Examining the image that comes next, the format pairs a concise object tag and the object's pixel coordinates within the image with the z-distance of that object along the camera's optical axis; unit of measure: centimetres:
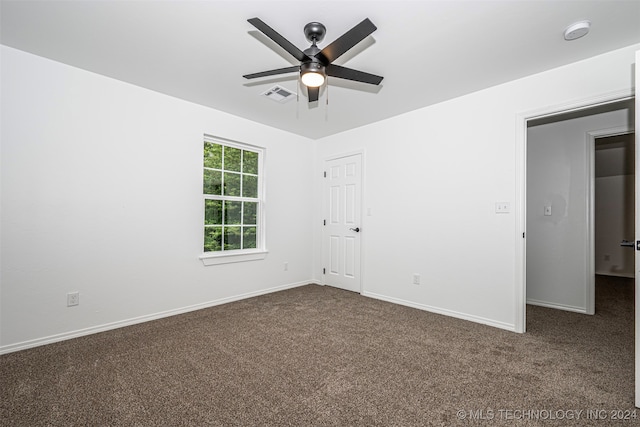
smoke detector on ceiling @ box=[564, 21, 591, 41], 202
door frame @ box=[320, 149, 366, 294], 416
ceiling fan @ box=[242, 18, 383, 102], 172
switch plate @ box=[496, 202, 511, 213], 289
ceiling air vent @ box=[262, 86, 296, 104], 307
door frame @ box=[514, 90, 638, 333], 280
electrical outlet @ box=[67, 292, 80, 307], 263
